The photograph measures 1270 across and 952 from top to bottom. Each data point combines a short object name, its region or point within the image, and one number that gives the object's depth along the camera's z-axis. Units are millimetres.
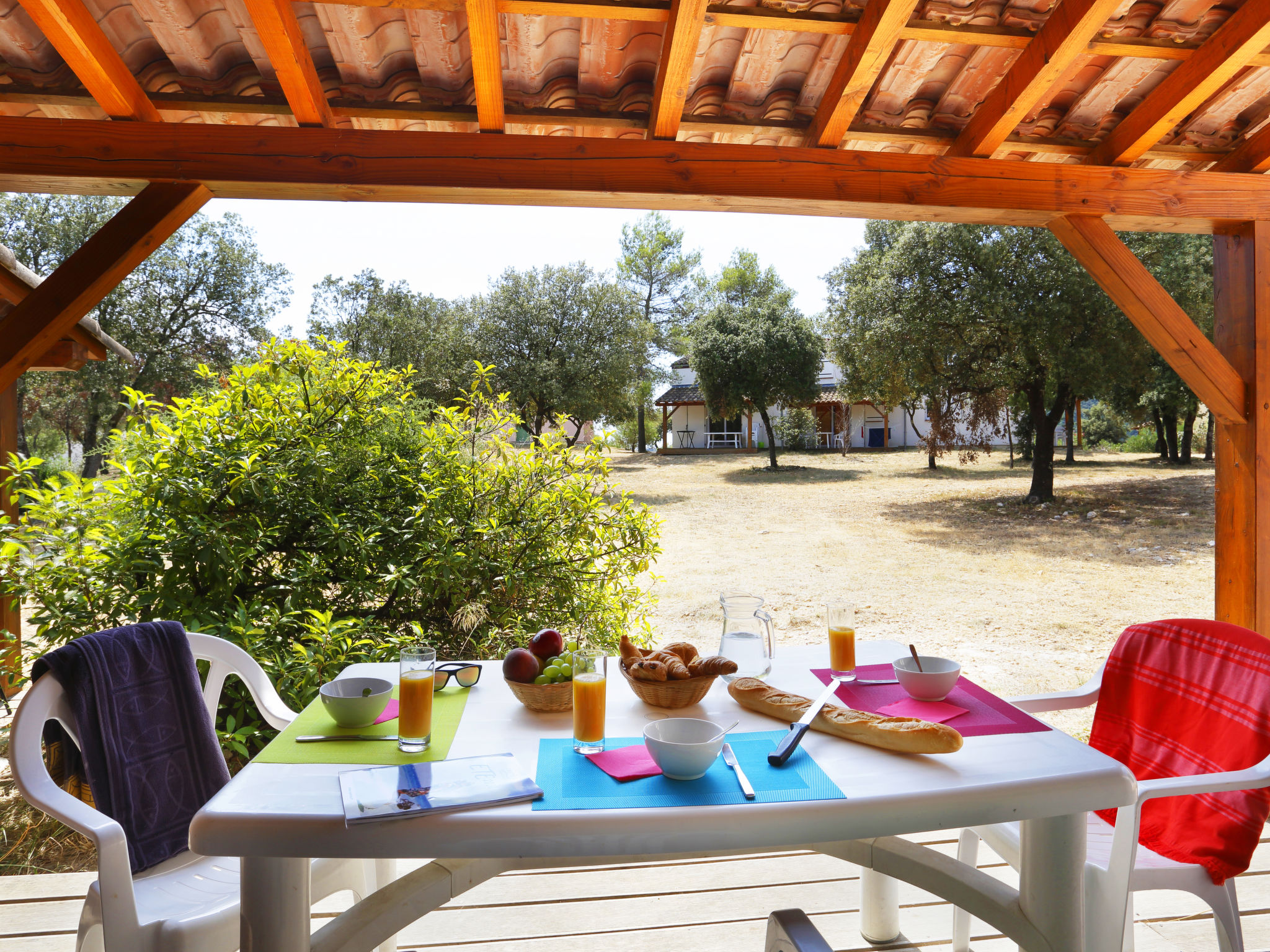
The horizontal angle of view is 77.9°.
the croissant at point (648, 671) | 1401
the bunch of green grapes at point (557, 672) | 1408
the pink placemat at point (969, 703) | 1335
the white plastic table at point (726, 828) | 998
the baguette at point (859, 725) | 1184
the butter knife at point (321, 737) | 1276
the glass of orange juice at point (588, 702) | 1215
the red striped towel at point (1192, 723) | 1419
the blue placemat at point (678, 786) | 1052
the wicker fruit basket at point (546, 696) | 1401
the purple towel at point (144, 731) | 1444
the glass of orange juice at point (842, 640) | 1574
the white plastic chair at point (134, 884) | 1219
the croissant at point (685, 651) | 1504
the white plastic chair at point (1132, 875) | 1303
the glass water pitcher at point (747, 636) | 1549
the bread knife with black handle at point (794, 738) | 1164
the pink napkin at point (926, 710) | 1376
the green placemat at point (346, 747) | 1201
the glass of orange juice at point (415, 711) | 1229
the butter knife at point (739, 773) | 1066
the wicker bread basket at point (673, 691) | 1409
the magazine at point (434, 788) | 1015
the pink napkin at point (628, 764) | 1132
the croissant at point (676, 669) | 1405
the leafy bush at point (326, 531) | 2584
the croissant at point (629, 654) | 1482
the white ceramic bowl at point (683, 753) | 1098
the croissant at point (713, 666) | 1384
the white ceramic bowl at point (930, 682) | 1450
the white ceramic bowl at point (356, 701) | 1325
